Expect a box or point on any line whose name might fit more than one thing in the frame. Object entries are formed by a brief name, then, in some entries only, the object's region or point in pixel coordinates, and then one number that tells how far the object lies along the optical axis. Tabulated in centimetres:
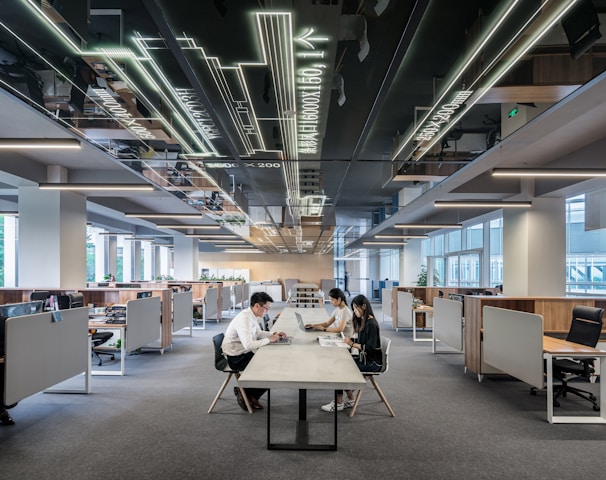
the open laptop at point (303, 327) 529
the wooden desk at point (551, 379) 423
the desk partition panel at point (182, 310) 850
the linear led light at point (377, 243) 1800
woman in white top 528
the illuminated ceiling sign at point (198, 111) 374
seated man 431
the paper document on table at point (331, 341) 418
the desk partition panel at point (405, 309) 988
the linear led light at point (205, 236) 1545
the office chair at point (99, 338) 652
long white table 285
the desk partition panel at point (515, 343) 445
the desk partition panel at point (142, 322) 635
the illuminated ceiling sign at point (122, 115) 367
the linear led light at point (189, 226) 1370
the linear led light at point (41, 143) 479
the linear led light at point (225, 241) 1753
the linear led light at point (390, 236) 1429
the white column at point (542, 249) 749
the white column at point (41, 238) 786
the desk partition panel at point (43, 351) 377
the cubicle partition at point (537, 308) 613
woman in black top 434
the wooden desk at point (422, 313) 931
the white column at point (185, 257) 1747
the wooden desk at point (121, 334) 603
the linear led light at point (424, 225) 1074
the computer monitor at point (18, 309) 475
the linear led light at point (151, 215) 1005
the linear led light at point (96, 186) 666
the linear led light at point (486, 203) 716
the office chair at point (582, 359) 470
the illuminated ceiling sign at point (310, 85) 283
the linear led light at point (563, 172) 527
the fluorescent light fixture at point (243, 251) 2454
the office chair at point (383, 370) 428
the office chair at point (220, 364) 445
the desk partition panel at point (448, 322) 676
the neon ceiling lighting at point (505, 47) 232
